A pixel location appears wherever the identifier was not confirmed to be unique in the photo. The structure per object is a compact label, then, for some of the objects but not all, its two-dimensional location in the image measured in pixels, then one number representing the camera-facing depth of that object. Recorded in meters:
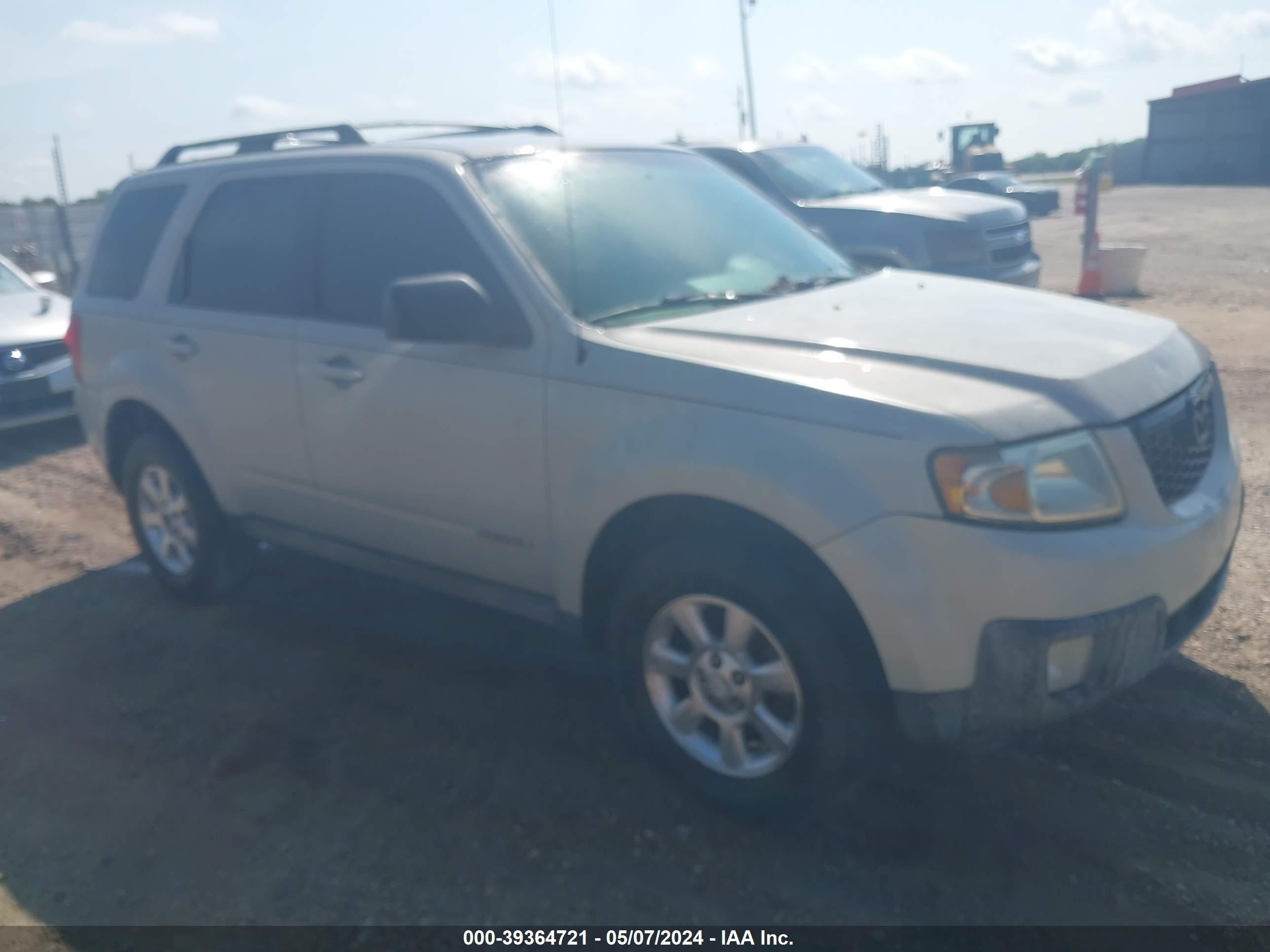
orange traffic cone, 12.77
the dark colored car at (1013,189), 27.16
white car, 8.49
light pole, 12.82
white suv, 2.85
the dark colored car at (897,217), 9.20
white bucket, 12.91
